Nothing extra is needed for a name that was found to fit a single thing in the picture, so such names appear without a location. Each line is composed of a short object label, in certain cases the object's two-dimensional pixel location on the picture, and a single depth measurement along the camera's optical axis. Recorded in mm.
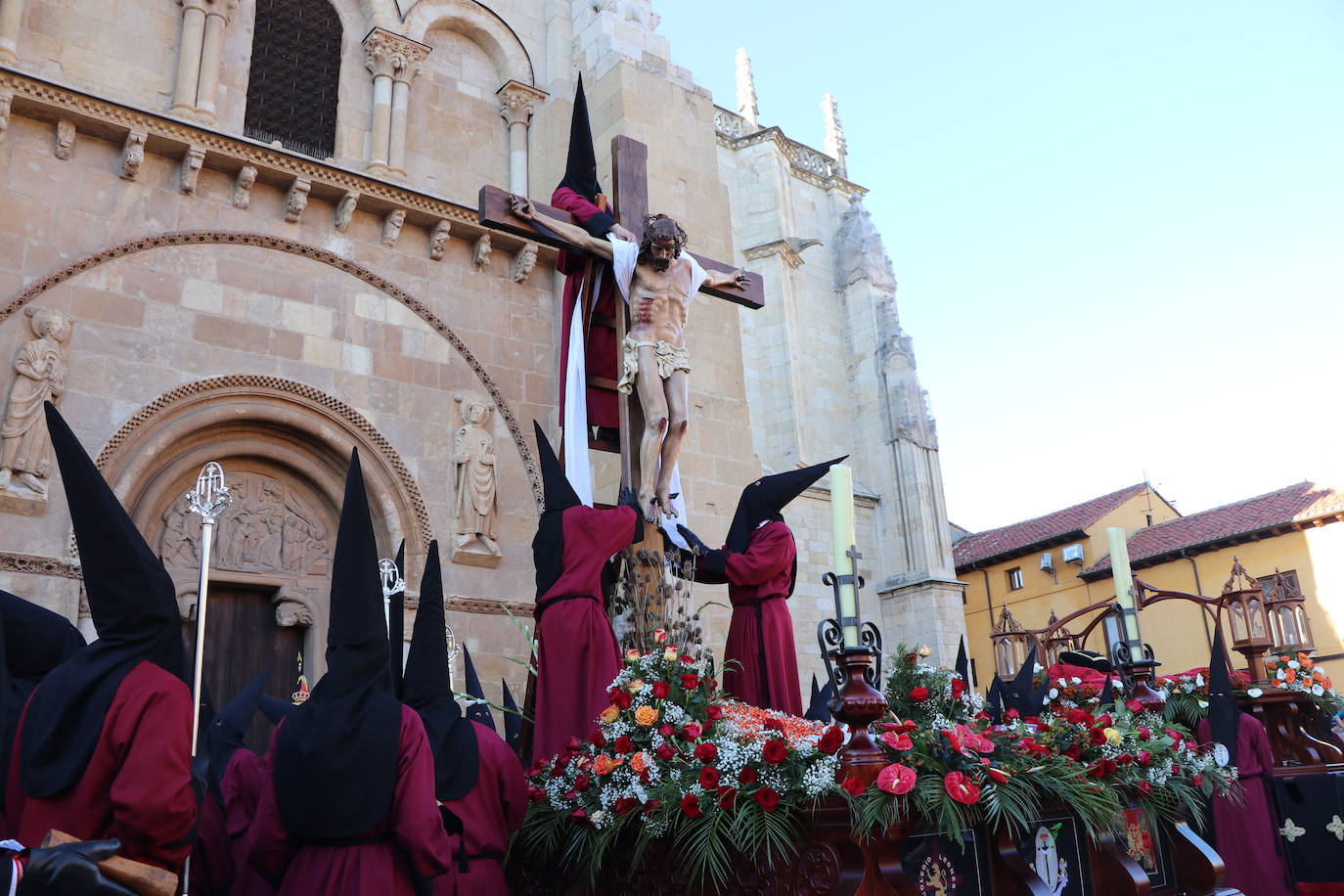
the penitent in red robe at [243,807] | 3740
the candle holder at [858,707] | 3129
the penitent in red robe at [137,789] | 2672
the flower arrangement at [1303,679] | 6234
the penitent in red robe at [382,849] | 3178
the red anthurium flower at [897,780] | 2969
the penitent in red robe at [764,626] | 5492
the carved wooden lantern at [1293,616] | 8342
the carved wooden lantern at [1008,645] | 11269
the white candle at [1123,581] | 5941
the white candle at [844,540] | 3412
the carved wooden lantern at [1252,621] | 5996
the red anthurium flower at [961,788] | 3039
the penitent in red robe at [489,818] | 3855
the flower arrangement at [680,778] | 3266
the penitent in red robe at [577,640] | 4734
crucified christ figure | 5777
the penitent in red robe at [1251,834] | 5285
